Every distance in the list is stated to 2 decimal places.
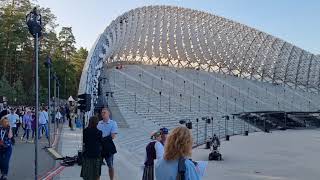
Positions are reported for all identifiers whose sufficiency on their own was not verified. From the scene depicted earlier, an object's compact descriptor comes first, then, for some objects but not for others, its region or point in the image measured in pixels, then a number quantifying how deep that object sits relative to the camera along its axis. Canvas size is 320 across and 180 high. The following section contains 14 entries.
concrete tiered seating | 21.11
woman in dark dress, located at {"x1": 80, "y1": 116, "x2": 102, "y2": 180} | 5.25
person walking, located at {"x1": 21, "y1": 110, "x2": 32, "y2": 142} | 12.15
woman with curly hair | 2.43
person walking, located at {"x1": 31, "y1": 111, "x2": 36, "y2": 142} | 12.61
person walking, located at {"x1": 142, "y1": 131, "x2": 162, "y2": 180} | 4.56
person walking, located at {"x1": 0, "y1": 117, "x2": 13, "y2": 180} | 6.04
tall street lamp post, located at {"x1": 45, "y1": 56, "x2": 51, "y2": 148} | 11.22
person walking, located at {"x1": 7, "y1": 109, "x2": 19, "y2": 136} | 10.73
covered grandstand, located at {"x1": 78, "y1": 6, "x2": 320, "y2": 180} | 13.39
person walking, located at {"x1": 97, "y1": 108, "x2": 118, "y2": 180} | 5.70
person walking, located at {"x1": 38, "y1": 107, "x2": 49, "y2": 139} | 12.61
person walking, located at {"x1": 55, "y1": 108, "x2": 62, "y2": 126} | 19.10
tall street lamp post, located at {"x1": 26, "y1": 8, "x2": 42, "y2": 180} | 6.05
